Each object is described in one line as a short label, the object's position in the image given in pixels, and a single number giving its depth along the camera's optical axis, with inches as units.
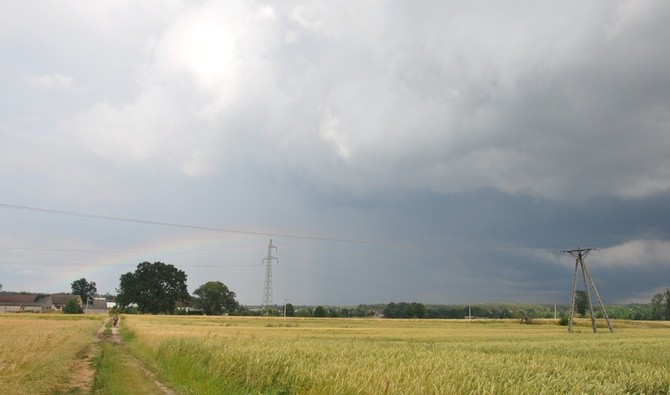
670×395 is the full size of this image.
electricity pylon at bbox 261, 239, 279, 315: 5180.1
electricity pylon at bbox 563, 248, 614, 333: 2930.9
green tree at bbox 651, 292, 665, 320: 7526.6
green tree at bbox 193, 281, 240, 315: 7342.5
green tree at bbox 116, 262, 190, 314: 6796.3
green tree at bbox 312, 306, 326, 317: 6614.2
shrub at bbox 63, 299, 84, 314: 6097.4
